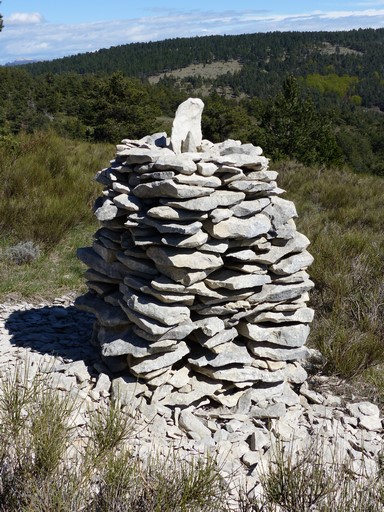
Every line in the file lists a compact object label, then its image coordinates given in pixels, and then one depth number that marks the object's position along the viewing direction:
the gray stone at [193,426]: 3.09
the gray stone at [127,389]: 3.17
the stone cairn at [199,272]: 3.12
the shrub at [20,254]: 5.39
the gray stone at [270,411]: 3.30
